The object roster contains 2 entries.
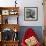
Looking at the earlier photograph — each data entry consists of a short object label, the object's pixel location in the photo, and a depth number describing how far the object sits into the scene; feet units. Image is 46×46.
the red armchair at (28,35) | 10.59
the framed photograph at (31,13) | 11.37
